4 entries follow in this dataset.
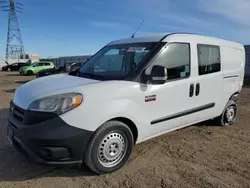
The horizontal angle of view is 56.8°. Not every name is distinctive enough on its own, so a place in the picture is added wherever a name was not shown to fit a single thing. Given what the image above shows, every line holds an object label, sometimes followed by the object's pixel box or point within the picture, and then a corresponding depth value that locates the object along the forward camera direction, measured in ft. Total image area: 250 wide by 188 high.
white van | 8.71
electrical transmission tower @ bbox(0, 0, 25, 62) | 178.19
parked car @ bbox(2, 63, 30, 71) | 116.47
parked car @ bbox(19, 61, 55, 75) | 83.15
